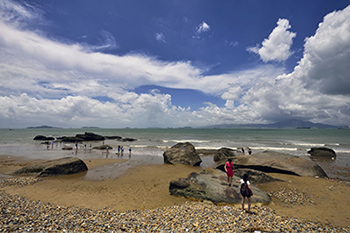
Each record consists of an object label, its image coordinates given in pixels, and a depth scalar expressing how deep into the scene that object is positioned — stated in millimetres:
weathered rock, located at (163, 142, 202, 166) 23641
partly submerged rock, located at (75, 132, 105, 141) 63959
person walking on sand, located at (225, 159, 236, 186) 10828
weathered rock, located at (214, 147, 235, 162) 26705
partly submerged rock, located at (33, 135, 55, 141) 63606
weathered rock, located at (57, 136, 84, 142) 58312
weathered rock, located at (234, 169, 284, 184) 14487
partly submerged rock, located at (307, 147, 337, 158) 29375
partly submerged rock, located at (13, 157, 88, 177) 17000
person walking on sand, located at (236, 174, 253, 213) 8277
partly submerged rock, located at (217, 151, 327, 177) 16672
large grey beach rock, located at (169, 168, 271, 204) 9547
